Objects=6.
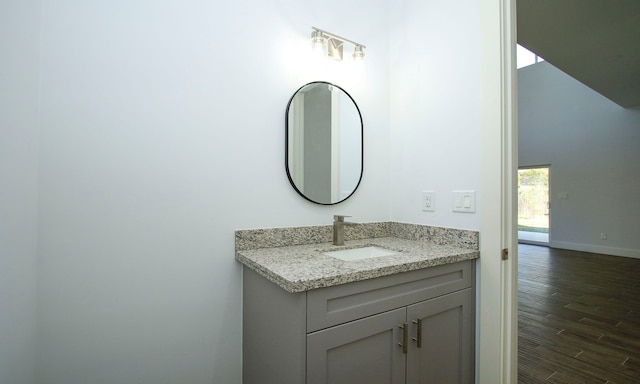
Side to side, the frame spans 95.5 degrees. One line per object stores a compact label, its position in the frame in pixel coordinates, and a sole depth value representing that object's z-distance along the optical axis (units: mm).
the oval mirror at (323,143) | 1612
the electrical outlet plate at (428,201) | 1692
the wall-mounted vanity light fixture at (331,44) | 1606
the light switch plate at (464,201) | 1488
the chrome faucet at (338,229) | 1611
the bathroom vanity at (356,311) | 994
